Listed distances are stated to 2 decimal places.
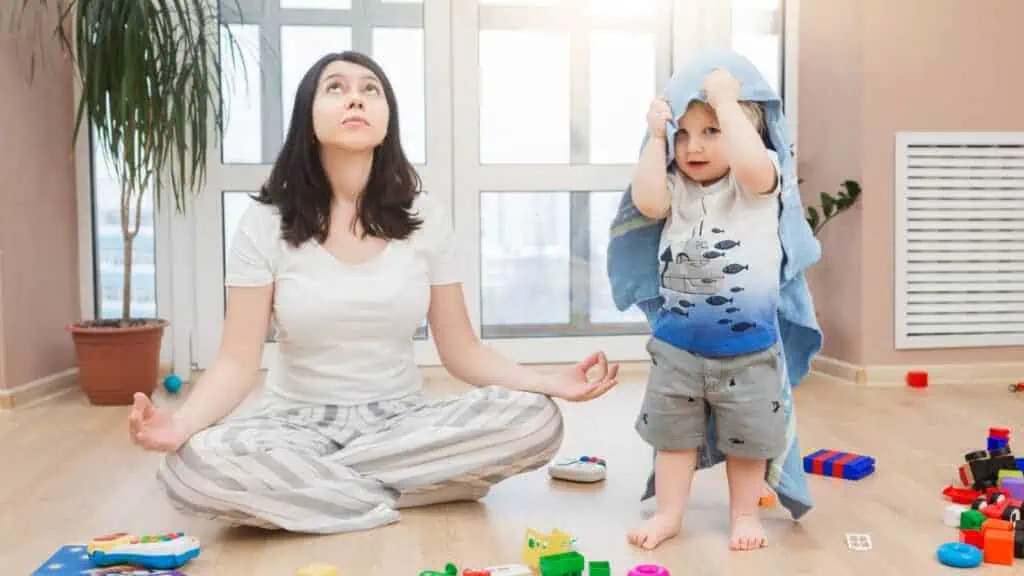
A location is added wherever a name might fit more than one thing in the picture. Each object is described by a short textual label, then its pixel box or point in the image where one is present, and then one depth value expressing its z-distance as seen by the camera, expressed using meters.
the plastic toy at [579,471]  2.29
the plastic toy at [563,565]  1.59
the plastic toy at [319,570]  1.57
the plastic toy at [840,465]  2.29
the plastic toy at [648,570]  1.57
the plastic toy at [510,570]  1.61
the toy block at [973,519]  1.85
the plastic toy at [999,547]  1.69
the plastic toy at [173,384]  3.53
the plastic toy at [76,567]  1.64
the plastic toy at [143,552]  1.66
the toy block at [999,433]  2.31
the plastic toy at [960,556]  1.68
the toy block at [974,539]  1.77
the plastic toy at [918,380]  3.52
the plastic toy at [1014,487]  1.98
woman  1.95
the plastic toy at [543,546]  1.69
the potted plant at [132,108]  3.20
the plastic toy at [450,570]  1.60
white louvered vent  3.61
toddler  1.76
